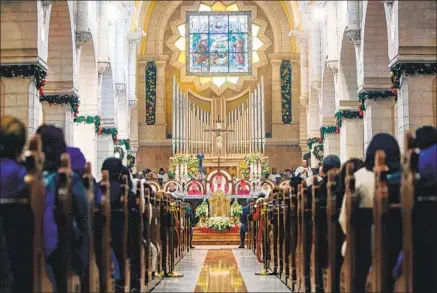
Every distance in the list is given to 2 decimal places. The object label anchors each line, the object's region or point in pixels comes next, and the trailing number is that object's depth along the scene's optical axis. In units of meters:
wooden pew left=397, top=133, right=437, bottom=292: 6.21
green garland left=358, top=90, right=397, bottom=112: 18.72
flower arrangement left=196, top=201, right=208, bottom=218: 25.41
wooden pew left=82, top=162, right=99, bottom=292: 6.91
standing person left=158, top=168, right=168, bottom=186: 27.02
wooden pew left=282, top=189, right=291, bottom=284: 11.09
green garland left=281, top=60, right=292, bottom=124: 34.69
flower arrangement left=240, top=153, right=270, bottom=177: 31.20
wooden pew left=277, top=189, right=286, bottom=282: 12.02
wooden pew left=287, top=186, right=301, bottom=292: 10.11
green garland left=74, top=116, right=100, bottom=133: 22.62
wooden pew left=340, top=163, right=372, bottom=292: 7.09
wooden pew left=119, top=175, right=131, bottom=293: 8.47
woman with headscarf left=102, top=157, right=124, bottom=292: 8.59
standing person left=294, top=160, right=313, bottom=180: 22.46
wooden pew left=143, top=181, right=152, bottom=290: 10.40
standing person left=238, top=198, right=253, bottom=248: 22.41
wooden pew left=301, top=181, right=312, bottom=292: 9.23
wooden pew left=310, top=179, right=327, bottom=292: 8.50
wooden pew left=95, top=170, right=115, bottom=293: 7.61
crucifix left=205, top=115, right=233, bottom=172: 33.19
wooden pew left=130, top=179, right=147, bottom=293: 9.62
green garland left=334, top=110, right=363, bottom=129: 22.25
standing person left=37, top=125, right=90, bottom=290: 6.28
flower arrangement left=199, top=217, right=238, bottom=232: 24.17
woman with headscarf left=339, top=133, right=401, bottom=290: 7.17
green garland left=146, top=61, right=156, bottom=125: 34.59
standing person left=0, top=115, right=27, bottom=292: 6.12
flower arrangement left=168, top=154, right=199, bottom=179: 30.91
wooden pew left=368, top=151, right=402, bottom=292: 6.51
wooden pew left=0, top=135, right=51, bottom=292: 5.77
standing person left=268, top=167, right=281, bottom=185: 27.86
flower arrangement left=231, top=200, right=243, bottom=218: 25.36
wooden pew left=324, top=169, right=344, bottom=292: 7.72
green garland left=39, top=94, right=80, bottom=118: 18.89
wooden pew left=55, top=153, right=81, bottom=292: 6.22
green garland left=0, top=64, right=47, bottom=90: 14.82
